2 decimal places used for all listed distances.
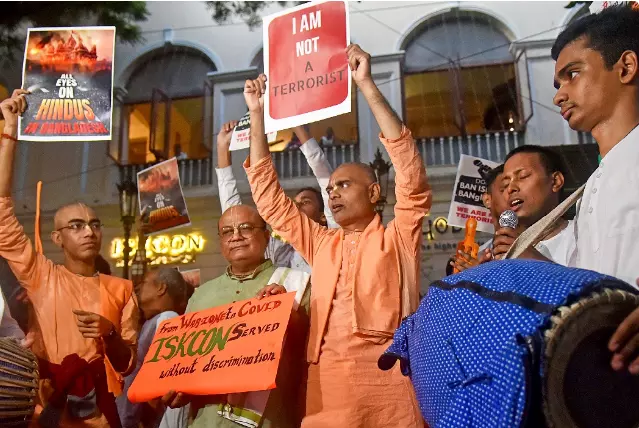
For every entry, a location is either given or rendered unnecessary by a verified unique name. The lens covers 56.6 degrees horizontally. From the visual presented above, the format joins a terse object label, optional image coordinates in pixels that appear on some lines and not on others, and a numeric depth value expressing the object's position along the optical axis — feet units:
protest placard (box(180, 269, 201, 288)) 19.57
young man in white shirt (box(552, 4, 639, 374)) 5.23
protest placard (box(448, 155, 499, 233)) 16.88
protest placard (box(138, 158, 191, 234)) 18.49
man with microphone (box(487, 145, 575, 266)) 7.95
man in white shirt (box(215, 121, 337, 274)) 11.73
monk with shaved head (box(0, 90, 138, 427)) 8.96
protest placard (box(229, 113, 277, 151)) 13.76
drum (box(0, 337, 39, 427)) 7.22
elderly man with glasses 7.86
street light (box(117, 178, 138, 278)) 23.99
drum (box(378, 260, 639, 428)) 3.28
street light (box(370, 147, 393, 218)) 21.51
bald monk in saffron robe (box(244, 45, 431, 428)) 7.39
